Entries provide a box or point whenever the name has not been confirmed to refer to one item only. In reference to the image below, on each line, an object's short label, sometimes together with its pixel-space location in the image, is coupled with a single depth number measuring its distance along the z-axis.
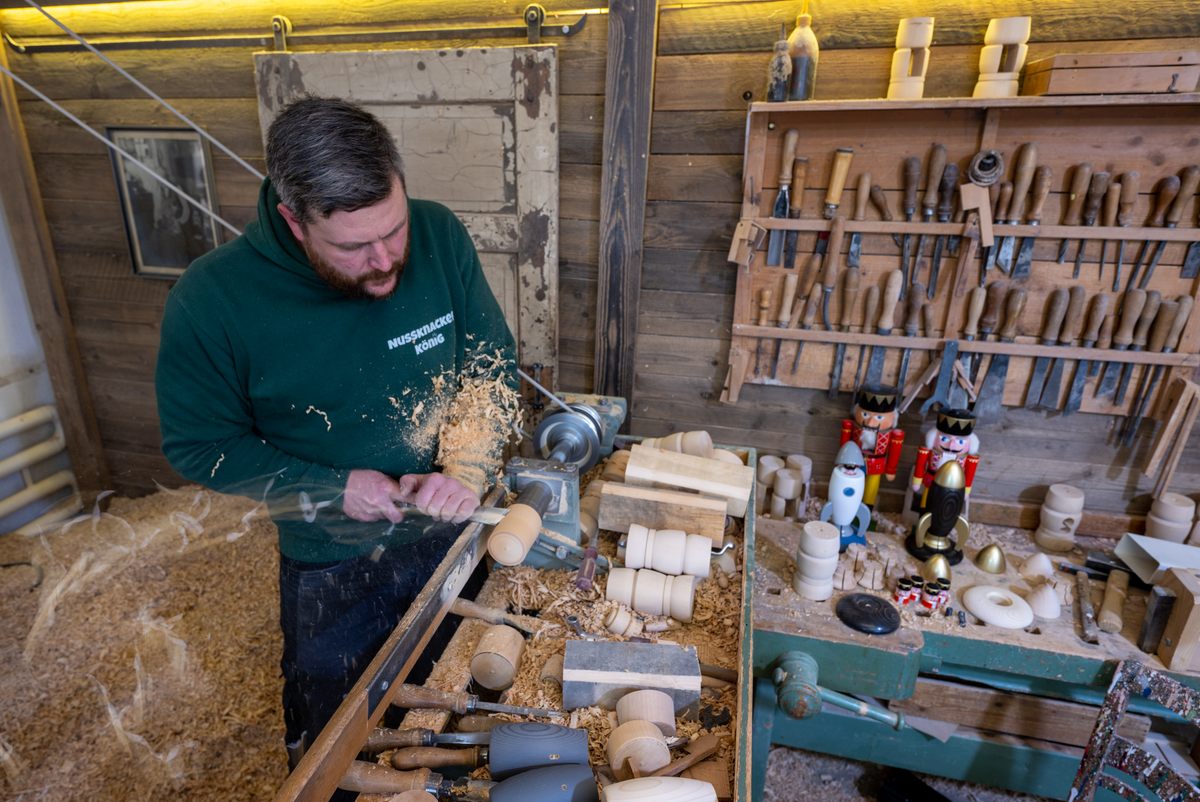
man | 1.46
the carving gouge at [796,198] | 2.41
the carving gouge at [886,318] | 2.43
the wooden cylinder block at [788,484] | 2.51
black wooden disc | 1.87
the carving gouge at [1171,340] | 2.24
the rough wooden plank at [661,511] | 1.77
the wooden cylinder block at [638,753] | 1.10
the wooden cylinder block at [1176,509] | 2.41
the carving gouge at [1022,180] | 2.21
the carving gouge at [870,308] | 2.50
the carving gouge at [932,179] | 2.29
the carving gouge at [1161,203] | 2.15
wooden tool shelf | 2.17
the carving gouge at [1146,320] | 2.27
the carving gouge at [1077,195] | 2.21
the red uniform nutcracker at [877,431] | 2.46
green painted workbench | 1.86
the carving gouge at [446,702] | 1.24
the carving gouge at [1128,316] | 2.27
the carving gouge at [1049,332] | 2.33
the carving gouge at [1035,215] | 2.22
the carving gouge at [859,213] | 2.37
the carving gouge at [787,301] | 2.55
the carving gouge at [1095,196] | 2.20
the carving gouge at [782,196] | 2.38
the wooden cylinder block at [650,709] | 1.19
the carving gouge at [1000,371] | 2.37
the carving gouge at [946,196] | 2.30
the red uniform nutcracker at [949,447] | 2.29
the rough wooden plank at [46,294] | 3.24
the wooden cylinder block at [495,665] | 1.36
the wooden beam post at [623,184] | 2.43
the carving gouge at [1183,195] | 2.13
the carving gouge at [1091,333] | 2.31
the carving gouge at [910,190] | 2.31
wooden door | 2.60
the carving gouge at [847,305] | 2.47
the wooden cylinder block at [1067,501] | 2.44
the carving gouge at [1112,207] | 2.19
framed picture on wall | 3.08
